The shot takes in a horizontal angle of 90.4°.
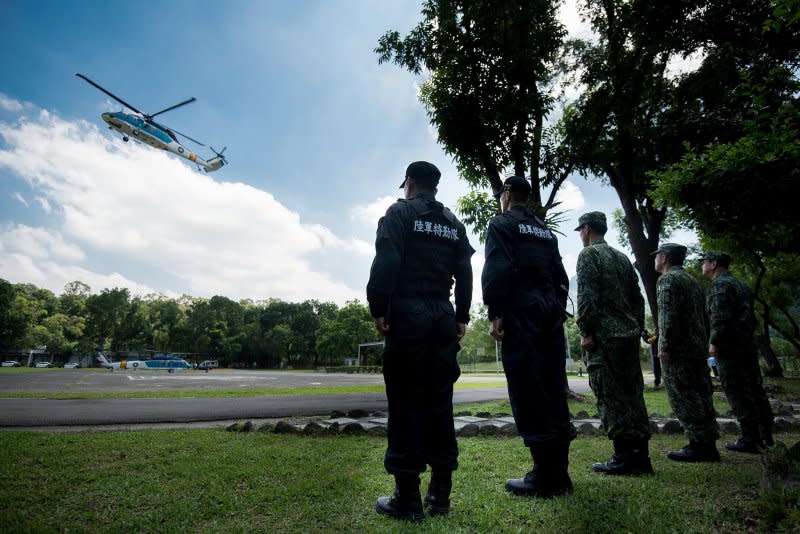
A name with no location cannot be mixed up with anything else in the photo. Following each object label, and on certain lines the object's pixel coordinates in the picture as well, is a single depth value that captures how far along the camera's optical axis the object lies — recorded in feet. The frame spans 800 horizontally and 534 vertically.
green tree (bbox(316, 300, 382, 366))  206.90
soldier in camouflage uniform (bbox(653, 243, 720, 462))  12.87
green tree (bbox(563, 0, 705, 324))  34.83
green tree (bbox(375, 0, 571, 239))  32.09
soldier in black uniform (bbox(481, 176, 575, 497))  9.37
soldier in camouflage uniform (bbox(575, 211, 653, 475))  11.11
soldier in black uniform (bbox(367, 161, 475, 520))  8.46
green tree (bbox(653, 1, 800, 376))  17.87
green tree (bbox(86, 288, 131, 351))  233.14
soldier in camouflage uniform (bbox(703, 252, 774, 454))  14.97
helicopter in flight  90.94
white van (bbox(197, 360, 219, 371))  185.41
